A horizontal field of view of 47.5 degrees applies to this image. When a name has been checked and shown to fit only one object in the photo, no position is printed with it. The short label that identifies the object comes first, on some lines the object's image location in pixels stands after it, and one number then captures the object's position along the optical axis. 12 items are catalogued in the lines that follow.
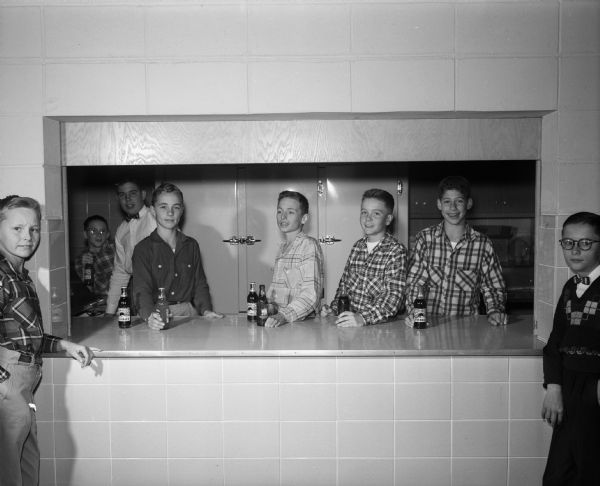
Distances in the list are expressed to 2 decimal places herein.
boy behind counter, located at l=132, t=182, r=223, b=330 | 3.35
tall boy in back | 4.06
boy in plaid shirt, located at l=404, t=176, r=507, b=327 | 3.30
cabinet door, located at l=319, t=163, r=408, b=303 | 5.73
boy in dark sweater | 2.39
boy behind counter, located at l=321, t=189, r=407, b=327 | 3.20
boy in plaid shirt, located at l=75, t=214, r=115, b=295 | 4.85
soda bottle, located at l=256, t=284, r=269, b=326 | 3.25
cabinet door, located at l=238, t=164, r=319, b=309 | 5.75
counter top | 2.79
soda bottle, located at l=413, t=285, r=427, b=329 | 3.14
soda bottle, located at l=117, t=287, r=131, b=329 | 3.24
